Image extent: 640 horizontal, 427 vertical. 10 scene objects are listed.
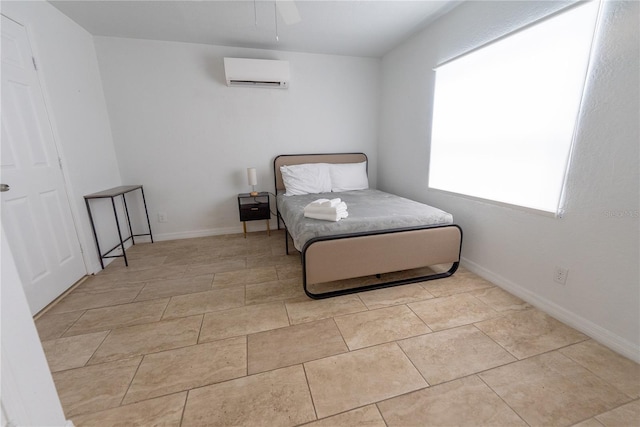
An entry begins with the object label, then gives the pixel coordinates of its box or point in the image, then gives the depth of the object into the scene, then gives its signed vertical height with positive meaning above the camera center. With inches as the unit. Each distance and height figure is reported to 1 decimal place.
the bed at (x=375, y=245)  75.1 -28.8
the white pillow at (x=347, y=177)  134.9 -13.5
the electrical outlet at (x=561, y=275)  66.6 -33.8
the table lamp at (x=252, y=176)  130.3 -11.2
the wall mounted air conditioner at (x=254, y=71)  118.6 +38.7
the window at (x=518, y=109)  62.1 +11.2
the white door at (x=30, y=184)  70.2 -7.3
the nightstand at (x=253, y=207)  128.8 -26.6
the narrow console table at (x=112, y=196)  96.8 -19.4
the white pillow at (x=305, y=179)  128.1 -13.5
